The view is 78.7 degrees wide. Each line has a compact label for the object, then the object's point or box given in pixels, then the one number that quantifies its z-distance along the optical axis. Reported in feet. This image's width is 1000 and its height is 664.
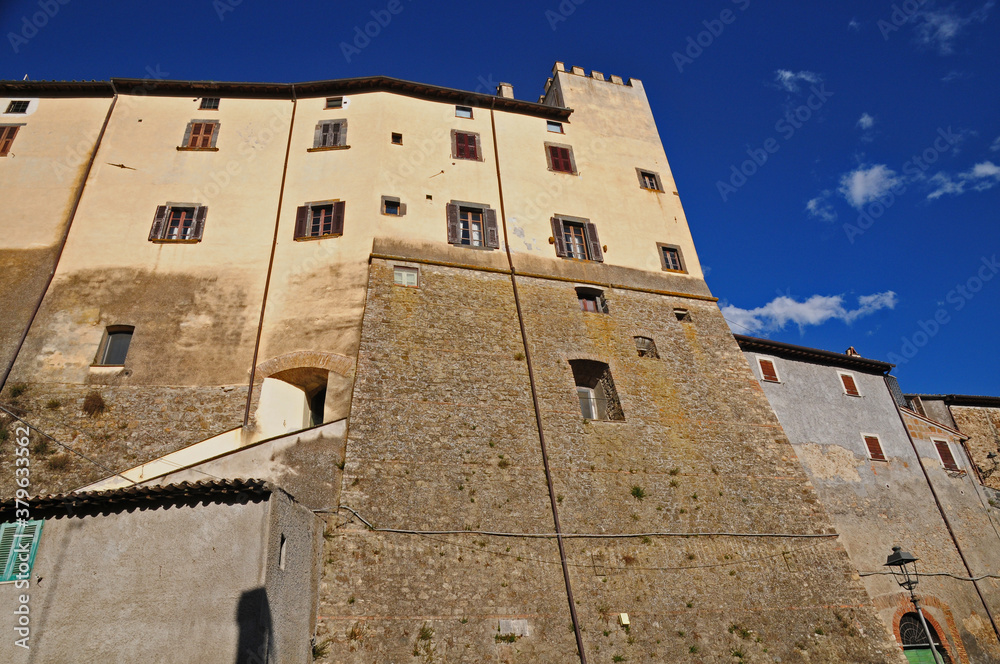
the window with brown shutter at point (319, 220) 52.38
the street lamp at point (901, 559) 37.33
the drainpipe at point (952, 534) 53.83
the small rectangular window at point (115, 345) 44.95
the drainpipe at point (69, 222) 43.28
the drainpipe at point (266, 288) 43.35
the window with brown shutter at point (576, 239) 57.88
